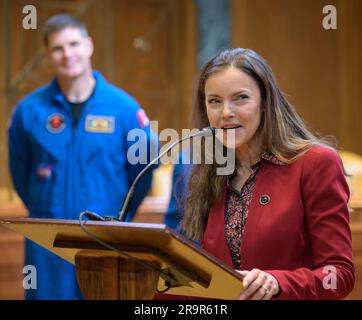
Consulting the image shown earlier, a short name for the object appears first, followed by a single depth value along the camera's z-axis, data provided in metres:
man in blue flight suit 10.67
